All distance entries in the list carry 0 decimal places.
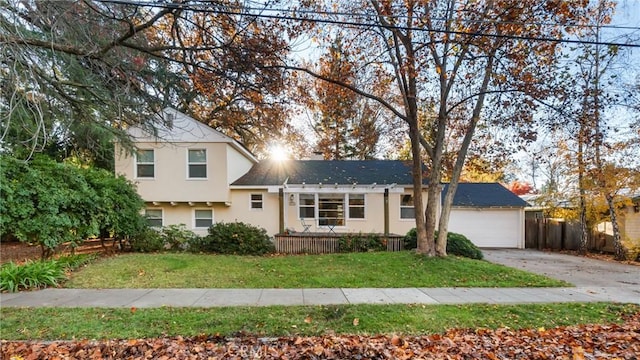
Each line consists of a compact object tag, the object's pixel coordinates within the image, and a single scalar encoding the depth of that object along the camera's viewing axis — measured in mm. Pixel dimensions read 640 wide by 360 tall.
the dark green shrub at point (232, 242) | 11969
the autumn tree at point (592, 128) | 8156
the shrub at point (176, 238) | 12334
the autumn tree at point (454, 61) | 7535
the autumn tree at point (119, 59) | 4539
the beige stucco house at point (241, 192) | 13953
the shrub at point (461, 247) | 10883
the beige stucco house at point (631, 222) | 13109
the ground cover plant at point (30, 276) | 6559
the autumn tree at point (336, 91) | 8898
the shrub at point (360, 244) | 12234
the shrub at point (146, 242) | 11656
